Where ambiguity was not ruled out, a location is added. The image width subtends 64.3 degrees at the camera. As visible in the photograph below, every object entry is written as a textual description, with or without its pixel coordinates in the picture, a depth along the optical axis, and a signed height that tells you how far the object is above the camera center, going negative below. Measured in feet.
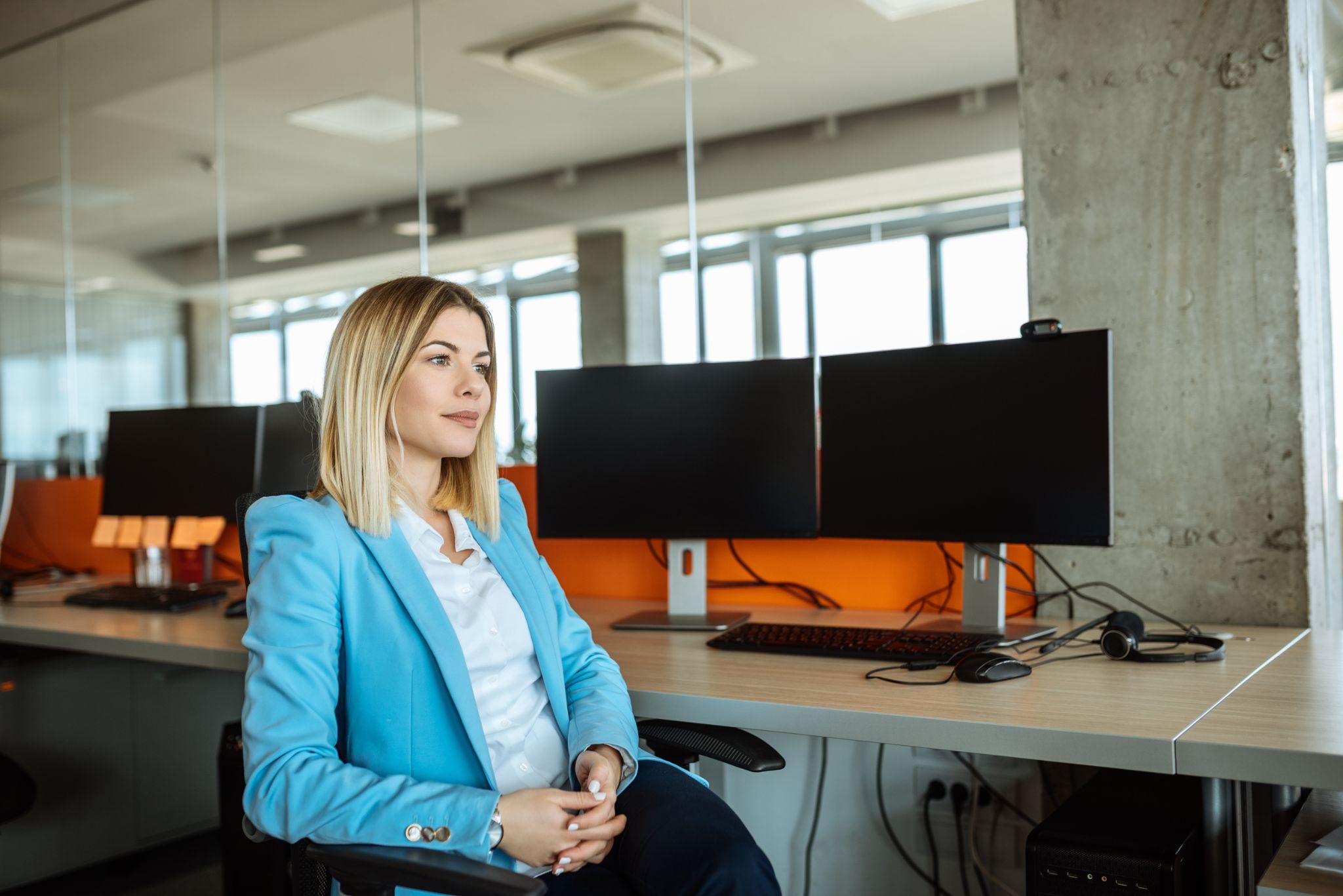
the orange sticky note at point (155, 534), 10.71 -0.76
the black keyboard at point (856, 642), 5.95 -1.18
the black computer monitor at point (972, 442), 6.15 -0.02
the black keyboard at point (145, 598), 9.09 -1.23
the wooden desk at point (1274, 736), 3.96 -1.20
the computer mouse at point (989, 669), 5.38 -1.17
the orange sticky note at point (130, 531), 11.28 -0.78
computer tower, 4.60 -1.83
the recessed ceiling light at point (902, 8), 14.57 +6.04
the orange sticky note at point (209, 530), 10.78 -0.75
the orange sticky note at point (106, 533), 11.58 -0.81
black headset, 5.70 -1.14
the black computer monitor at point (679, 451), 7.28 -0.04
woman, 4.33 -0.99
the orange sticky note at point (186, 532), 10.81 -0.76
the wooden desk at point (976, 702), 4.43 -1.24
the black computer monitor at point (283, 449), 9.96 +0.05
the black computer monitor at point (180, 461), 9.98 -0.04
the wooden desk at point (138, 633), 7.19 -1.31
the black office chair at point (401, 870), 3.71 -1.51
